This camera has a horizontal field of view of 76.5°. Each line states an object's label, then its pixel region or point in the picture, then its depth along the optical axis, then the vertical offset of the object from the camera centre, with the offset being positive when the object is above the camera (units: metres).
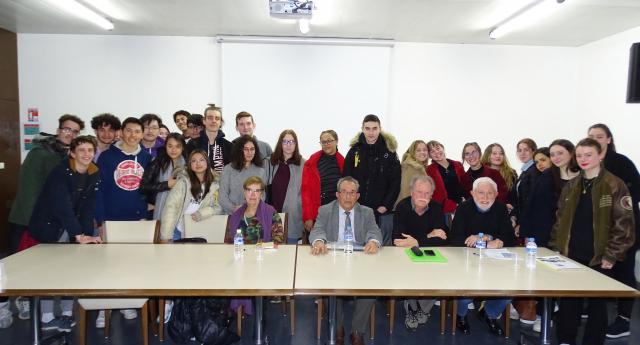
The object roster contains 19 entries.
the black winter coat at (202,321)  2.95 -1.29
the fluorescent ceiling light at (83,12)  4.68 +1.60
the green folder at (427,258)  2.72 -0.72
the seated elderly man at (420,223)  3.29 -0.60
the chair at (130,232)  3.21 -0.69
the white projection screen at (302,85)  6.21 +0.97
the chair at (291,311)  3.22 -1.31
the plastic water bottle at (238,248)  2.75 -0.69
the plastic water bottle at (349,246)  2.85 -0.68
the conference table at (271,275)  2.14 -0.74
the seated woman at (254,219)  3.22 -0.58
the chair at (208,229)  3.42 -0.69
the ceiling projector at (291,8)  4.29 +1.49
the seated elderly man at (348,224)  3.02 -0.60
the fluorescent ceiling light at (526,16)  4.51 +1.66
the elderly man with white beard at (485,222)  3.25 -0.56
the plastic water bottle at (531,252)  2.69 -0.67
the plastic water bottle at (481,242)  2.83 -0.64
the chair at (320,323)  3.18 -1.38
